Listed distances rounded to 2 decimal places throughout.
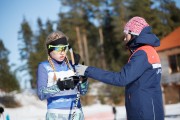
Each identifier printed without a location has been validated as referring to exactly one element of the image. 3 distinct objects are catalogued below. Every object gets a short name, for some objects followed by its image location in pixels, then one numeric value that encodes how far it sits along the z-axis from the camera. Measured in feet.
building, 94.89
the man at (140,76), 10.70
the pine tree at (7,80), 91.66
